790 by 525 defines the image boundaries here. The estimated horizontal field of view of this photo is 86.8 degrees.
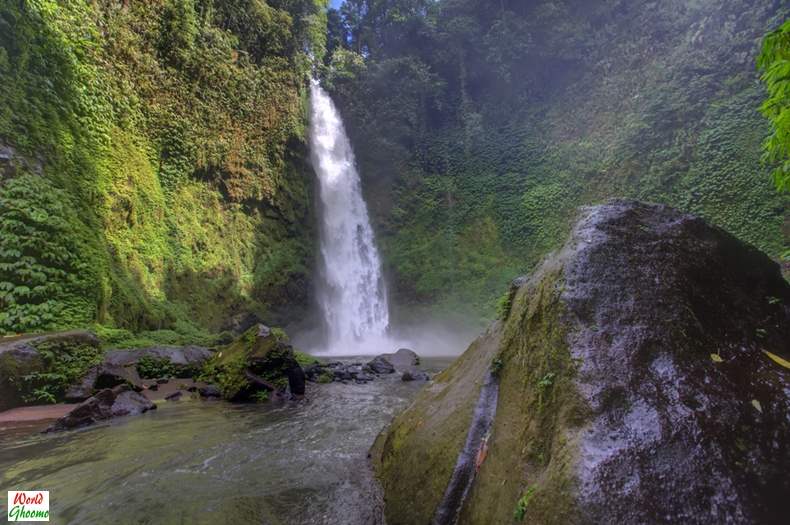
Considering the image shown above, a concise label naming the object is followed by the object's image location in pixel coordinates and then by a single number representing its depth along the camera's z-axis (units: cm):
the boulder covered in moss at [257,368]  782
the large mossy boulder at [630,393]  171
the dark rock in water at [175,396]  751
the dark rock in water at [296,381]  834
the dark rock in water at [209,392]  789
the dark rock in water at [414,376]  1010
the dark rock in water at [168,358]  848
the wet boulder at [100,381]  688
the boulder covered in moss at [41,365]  636
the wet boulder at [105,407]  558
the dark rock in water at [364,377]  1018
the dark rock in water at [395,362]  1167
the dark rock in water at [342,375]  1039
